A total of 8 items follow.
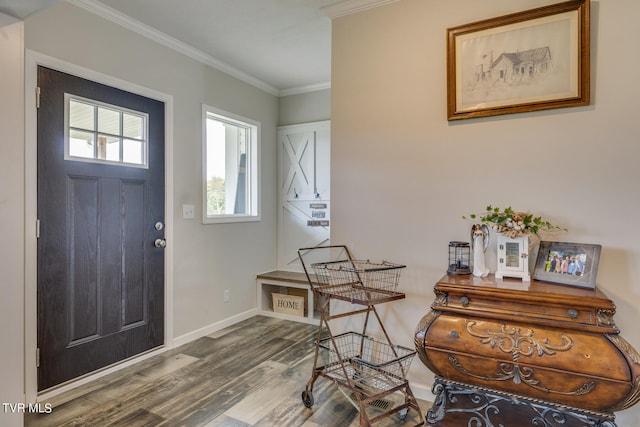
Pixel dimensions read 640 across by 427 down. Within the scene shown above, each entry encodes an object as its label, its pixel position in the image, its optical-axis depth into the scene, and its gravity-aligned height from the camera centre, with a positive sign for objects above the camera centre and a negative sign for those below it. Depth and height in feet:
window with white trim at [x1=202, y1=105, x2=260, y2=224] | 11.50 +1.57
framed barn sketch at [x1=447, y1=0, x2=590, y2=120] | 5.93 +2.72
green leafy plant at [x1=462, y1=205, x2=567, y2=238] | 5.85 -0.19
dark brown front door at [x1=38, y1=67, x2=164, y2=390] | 7.34 -0.37
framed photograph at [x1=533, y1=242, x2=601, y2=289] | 5.41 -0.83
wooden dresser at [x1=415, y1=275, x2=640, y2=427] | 4.69 -2.06
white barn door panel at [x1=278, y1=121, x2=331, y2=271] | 13.26 +0.87
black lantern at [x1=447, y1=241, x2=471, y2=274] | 6.48 -0.90
